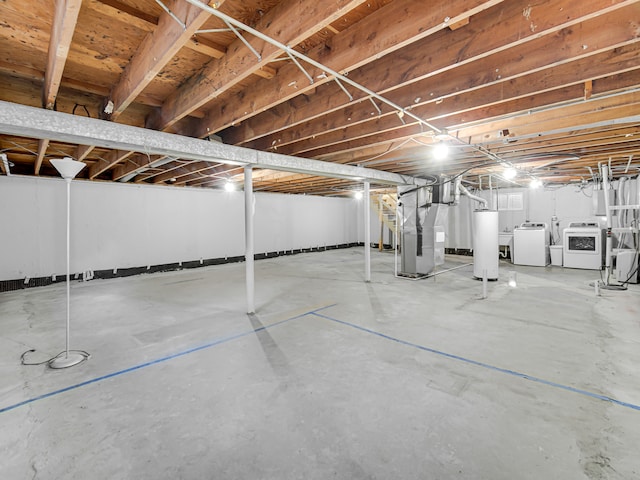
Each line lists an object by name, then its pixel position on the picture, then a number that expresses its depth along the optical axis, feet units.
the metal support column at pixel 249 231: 12.45
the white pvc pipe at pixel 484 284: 13.96
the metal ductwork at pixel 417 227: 19.02
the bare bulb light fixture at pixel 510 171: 17.06
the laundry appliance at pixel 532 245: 23.00
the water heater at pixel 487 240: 17.70
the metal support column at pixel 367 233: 18.43
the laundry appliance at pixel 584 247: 21.35
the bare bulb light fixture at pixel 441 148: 11.26
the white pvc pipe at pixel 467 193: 19.39
